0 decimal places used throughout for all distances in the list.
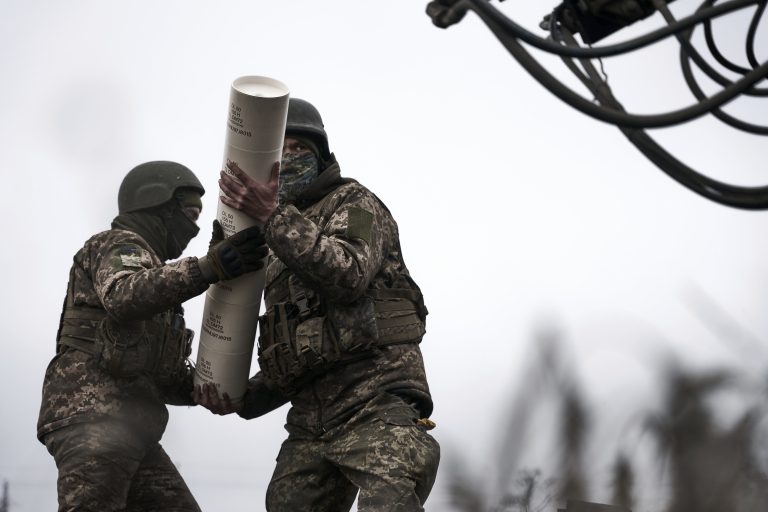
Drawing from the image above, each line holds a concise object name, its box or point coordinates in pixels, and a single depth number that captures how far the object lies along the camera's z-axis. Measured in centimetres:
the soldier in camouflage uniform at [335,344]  1034
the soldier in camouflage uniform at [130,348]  1103
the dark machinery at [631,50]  710
